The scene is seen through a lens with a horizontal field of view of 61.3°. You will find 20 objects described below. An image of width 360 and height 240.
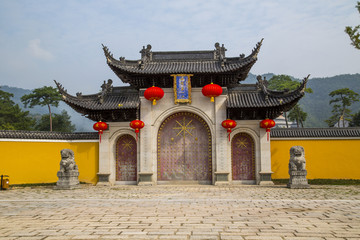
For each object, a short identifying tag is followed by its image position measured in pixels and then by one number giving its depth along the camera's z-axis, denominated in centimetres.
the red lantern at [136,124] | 1462
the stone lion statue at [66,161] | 1323
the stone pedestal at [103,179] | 1499
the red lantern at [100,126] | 1491
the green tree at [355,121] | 3568
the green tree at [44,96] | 4022
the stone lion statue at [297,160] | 1265
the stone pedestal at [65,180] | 1310
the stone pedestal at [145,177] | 1466
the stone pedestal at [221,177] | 1441
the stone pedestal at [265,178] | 1444
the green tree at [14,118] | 3581
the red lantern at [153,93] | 1466
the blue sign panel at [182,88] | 1495
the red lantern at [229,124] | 1427
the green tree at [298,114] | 3906
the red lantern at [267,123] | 1432
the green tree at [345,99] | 3800
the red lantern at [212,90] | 1448
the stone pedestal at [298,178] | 1257
